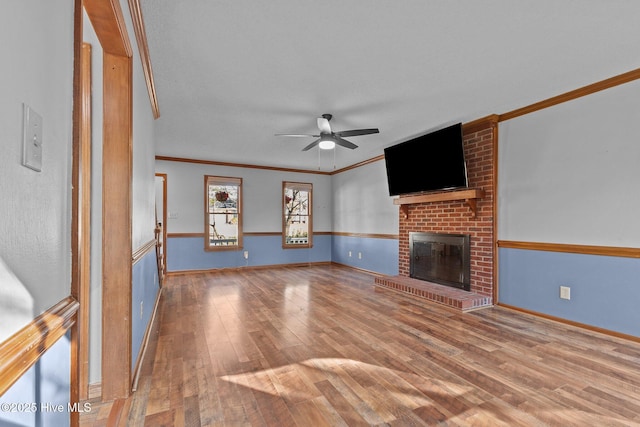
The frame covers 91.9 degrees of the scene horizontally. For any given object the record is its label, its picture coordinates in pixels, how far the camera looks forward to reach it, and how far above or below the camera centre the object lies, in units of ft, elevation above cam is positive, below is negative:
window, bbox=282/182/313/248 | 23.43 +0.02
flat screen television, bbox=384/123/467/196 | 12.75 +2.44
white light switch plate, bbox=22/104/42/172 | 2.19 +0.55
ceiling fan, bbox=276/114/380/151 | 11.57 +3.14
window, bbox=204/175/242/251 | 20.86 +0.14
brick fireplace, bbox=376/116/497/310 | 12.60 -0.19
